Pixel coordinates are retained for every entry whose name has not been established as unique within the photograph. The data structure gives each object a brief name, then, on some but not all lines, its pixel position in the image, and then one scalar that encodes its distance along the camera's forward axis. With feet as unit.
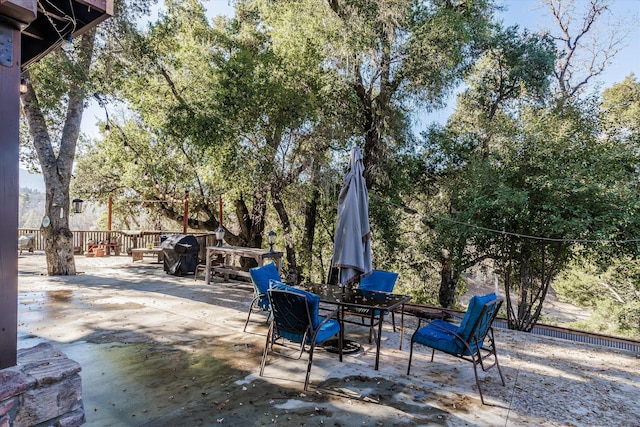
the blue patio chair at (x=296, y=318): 9.37
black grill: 25.96
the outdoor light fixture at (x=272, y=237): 20.33
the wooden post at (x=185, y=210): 31.73
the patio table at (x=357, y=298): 10.52
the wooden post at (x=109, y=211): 37.32
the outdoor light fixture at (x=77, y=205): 32.71
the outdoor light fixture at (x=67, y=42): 7.51
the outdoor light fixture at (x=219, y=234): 23.06
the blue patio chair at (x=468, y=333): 9.29
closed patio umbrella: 12.77
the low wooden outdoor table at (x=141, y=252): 33.35
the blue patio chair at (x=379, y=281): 14.66
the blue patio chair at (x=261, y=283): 12.85
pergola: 5.35
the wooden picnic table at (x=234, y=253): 20.35
